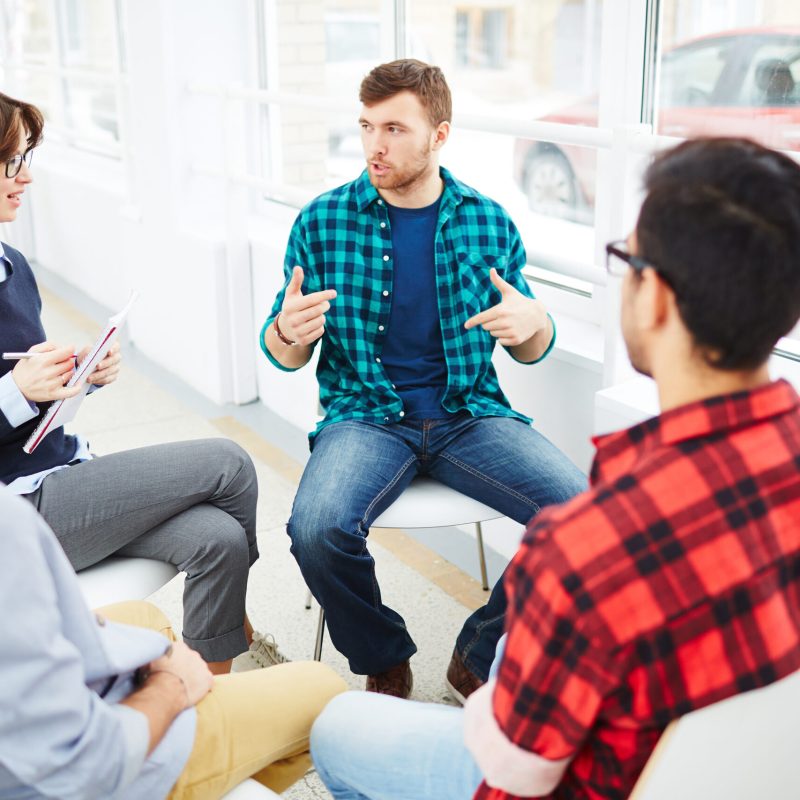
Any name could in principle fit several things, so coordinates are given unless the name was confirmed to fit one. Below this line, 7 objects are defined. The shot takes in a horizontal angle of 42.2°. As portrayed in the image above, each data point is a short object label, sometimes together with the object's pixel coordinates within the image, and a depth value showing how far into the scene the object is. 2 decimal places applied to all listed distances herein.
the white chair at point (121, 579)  1.61
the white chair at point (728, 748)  0.82
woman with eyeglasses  1.67
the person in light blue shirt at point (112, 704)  0.92
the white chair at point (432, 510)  1.87
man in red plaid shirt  0.82
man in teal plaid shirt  1.87
